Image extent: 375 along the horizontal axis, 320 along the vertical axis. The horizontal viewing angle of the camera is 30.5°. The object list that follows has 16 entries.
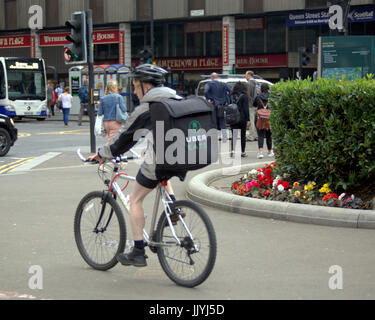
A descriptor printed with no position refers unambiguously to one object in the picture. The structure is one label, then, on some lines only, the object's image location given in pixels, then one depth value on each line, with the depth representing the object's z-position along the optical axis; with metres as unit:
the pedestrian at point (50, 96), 35.11
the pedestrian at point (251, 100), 17.61
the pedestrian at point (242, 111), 14.02
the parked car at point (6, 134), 16.09
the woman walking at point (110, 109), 13.61
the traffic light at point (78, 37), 15.35
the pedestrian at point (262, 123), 13.86
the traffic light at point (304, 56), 25.88
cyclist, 5.07
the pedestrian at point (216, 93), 18.12
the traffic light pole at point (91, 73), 15.53
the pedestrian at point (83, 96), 28.41
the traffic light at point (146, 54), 30.50
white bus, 30.47
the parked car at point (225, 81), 22.11
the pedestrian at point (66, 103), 28.09
